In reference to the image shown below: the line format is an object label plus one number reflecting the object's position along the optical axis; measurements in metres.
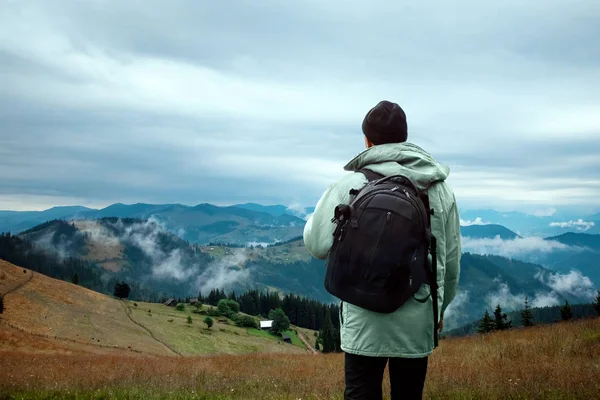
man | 3.78
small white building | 133.25
